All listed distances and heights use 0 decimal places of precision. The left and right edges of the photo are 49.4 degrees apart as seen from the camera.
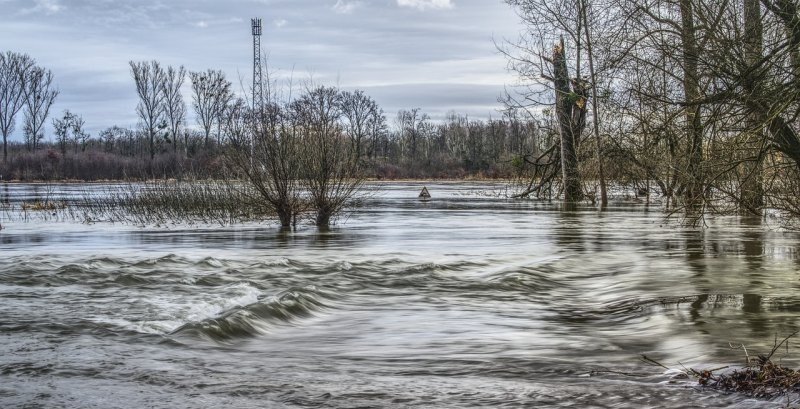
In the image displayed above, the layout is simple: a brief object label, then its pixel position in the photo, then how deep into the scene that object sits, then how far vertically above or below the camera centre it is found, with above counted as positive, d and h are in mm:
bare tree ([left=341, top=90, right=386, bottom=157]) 109625 +10562
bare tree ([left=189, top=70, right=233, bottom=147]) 101250 +11446
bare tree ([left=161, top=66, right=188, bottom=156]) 99688 +10401
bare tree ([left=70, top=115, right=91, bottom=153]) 110281 +8131
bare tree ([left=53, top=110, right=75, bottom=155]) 108000 +8476
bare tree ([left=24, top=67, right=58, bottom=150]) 94312 +10555
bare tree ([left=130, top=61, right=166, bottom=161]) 97625 +11631
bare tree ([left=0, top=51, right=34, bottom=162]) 91188 +12413
